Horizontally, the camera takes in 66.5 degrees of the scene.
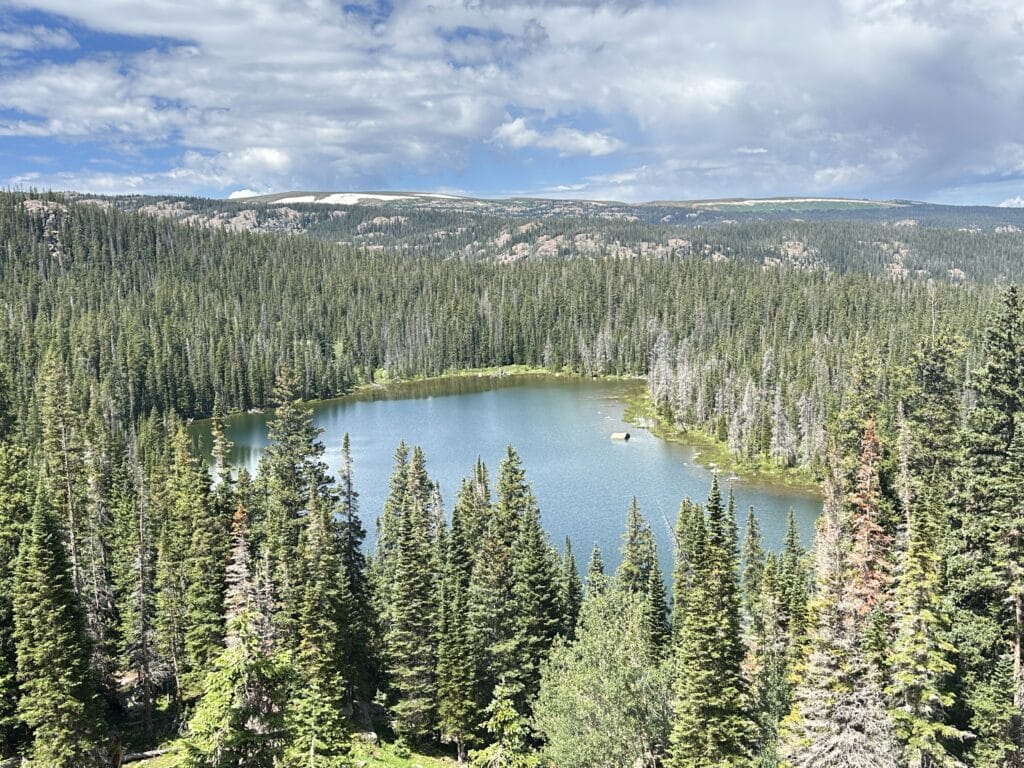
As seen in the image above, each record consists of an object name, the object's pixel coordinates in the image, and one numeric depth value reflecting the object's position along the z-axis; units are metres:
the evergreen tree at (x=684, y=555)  54.00
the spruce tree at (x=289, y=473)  54.19
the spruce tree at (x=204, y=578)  46.34
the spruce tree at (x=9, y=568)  42.44
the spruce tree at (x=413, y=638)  46.97
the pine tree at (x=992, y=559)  33.00
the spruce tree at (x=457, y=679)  45.09
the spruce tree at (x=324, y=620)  39.81
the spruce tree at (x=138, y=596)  48.88
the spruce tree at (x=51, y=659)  39.12
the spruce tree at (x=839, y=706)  29.61
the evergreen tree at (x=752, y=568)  65.44
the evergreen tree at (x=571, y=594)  56.09
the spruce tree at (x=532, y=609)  48.19
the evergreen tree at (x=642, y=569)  56.16
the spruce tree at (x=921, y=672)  30.62
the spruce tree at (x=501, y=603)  47.94
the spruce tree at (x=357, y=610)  50.97
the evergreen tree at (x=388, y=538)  62.01
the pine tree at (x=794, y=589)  49.77
